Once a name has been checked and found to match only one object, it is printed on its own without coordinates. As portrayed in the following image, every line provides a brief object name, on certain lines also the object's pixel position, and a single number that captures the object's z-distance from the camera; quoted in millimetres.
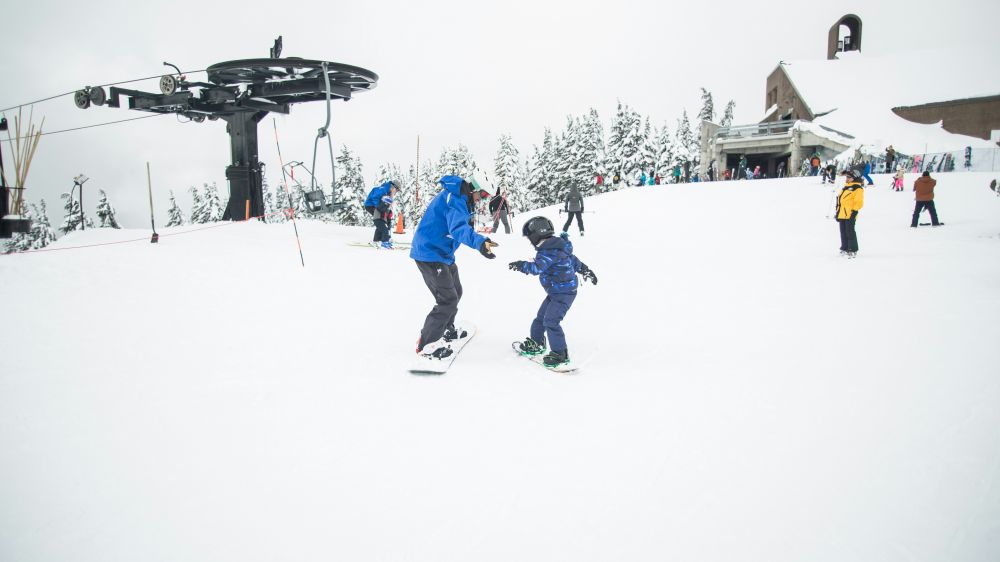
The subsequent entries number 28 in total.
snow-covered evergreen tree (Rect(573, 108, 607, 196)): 48094
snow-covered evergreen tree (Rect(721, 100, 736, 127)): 67438
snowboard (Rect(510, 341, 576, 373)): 4680
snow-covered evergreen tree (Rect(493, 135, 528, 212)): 50650
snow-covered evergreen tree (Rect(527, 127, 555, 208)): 52375
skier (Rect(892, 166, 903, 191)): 19344
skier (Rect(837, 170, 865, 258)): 9734
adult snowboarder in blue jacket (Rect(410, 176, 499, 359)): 4766
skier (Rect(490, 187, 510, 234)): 16562
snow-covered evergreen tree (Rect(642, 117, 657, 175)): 46031
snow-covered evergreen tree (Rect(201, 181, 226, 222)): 57291
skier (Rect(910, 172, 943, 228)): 12797
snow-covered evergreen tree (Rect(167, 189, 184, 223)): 62250
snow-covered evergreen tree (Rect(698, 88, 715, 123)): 60656
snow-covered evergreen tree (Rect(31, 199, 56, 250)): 47625
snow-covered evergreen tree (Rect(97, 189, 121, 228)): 48312
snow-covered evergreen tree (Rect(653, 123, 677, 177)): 48750
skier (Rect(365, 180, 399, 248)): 12188
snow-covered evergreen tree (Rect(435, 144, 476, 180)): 53219
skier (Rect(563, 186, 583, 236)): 14906
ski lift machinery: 10969
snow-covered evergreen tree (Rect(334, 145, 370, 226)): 43750
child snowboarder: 4742
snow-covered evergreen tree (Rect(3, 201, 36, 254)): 46294
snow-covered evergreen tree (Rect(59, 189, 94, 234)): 43750
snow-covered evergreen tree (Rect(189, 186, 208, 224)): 60991
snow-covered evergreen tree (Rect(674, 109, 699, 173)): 53938
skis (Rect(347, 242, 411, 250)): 12412
